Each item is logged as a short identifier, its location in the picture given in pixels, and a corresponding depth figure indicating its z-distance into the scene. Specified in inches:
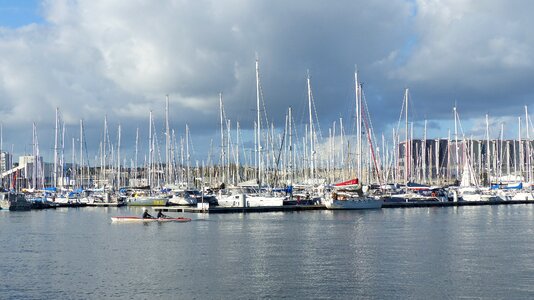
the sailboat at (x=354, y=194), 3964.1
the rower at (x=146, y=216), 3272.6
